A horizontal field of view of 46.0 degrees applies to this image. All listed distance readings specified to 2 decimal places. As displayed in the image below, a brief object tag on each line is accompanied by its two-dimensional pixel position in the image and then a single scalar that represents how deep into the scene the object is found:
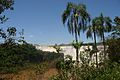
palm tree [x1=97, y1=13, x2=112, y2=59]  20.77
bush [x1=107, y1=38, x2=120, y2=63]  13.28
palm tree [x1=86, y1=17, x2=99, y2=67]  21.10
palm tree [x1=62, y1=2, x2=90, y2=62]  17.28
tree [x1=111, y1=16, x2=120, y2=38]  13.82
